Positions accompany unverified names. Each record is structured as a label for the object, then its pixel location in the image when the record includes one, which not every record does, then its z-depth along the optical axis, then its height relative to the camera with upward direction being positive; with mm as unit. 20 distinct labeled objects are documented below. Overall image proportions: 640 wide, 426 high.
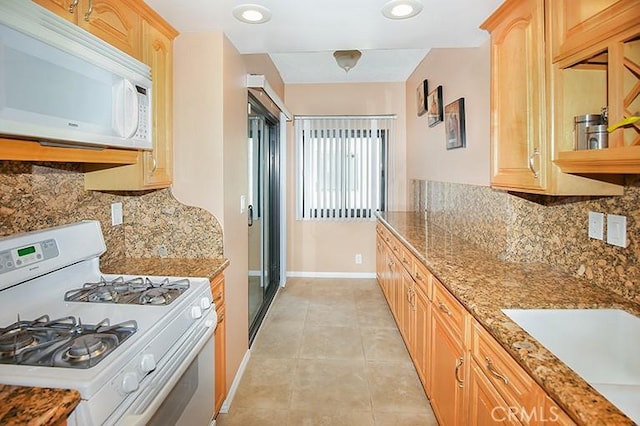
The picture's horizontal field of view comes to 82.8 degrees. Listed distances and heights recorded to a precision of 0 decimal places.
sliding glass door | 3260 -6
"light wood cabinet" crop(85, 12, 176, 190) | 1838 +391
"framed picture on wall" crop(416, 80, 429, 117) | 3824 +1226
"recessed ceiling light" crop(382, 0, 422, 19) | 1743 +992
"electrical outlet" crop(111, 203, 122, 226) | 2137 -12
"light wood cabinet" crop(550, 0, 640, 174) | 1102 +476
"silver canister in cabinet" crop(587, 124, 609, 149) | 1247 +244
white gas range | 994 -401
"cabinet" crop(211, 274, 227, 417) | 1991 -748
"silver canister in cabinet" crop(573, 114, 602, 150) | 1325 +300
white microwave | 1010 +432
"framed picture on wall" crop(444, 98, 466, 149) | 2898 +709
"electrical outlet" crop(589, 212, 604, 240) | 1544 -82
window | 4754 +591
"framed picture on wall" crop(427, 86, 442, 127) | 3423 +999
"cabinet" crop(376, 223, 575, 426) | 1065 -621
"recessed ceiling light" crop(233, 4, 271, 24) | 1792 +1008
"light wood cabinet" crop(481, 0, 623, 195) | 1451 +447
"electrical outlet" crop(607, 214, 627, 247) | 1421 -96
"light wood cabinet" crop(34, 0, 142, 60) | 1294 +787
